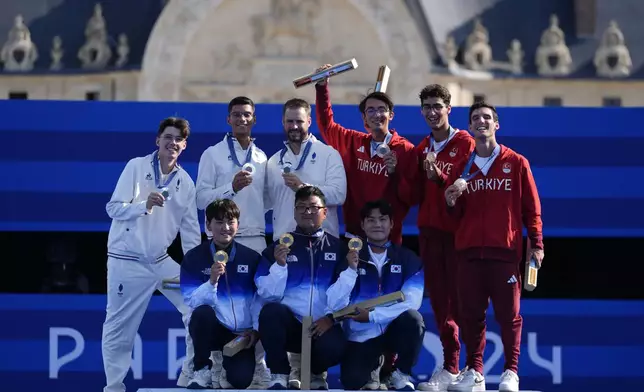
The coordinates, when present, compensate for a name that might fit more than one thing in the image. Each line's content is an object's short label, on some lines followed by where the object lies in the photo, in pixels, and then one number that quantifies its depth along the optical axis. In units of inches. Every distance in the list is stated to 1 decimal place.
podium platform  430.0
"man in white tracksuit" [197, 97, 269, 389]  470.6
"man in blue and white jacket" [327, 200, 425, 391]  437.4
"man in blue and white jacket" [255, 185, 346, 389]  437.1
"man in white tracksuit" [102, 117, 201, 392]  471.5
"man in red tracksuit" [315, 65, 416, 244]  462.6
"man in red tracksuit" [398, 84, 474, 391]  458.9
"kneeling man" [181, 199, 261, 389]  440.1
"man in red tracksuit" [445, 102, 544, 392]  447.2
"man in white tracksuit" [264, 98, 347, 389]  465.1
